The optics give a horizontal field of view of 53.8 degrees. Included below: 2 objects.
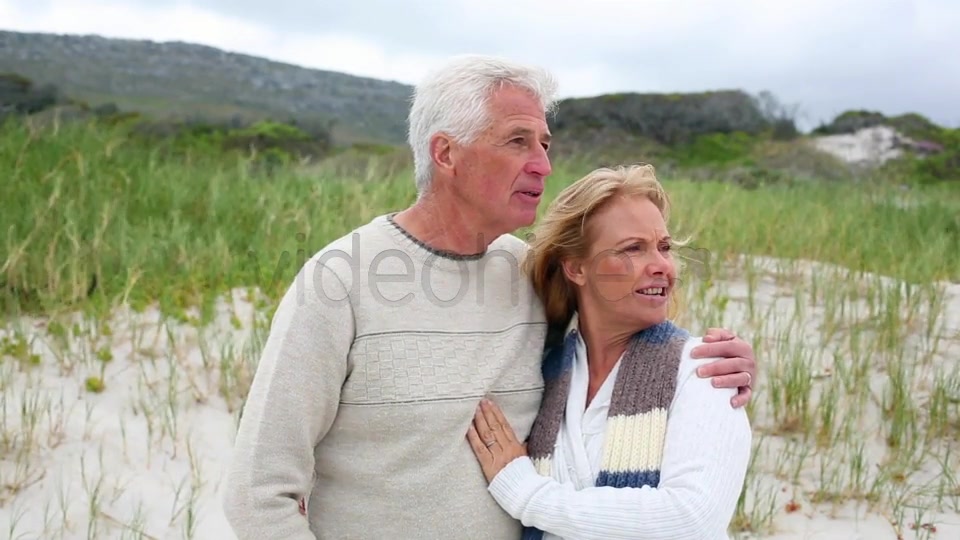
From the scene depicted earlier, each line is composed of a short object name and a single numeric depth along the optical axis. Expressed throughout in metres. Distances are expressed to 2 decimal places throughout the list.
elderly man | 2.19
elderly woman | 2.08
